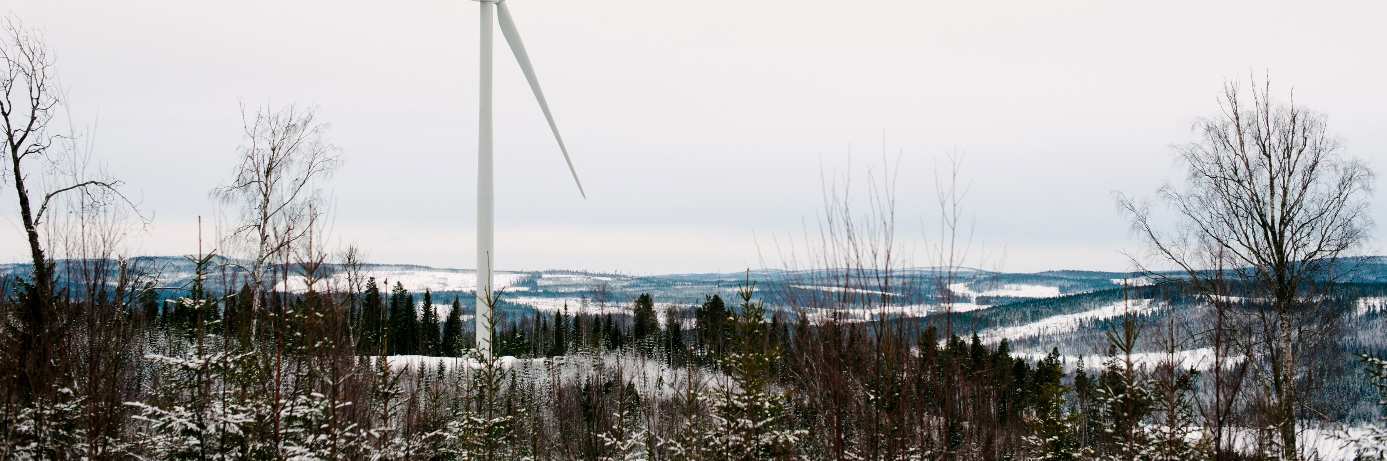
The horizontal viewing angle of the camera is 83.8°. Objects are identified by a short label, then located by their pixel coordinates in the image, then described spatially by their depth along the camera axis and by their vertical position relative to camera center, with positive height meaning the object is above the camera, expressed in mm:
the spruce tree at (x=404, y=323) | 76625 -6468
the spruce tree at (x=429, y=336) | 79375 -8089
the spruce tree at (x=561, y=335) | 82612 -8643
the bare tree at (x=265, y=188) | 23531 +2220
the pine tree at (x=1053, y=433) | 18141 -4395
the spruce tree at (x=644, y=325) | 59200 -7228
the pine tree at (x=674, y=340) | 73750 -8642
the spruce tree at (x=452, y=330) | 80912 -7789
